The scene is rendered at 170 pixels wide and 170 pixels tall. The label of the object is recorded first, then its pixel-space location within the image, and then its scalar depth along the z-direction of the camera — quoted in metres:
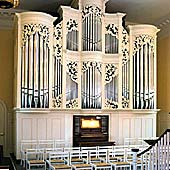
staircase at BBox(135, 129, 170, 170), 6.57
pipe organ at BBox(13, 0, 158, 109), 10.43
